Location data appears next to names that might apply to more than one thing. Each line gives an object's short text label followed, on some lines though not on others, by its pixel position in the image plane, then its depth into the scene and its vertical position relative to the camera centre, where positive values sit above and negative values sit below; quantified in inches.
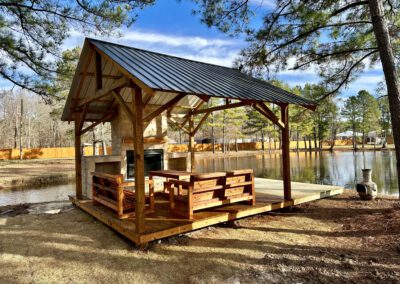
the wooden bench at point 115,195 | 191.0 -33.3
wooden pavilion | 160.7 +36.3
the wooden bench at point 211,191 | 187.0 -30.5
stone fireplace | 304.3 +0.9
